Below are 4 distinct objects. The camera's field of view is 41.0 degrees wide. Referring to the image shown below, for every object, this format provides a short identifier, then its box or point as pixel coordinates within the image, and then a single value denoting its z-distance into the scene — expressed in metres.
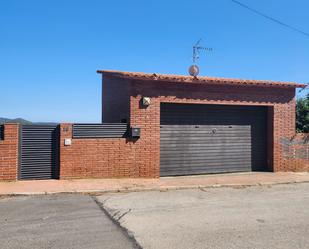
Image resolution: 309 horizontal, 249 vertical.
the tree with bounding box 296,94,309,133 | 17.81
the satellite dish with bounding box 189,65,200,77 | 15.11
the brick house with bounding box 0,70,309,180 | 12.19
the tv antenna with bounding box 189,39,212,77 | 15.11
